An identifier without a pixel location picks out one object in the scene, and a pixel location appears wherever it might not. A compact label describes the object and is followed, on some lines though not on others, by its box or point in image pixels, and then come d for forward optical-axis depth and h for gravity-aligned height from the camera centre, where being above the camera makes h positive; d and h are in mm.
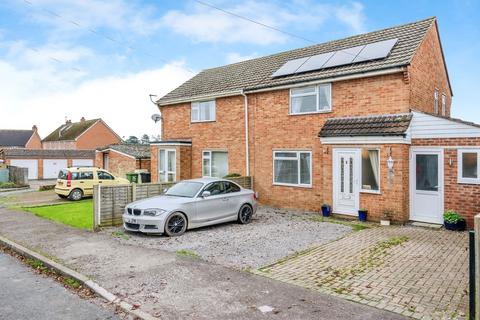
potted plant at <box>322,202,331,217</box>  12656 -1757
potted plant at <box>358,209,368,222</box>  11742 -1771
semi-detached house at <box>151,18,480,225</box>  10961 +1015
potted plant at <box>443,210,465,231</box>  10117 -1745
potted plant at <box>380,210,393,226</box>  11180 -1797
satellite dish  20516 +2372
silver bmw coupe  9695 -1362
